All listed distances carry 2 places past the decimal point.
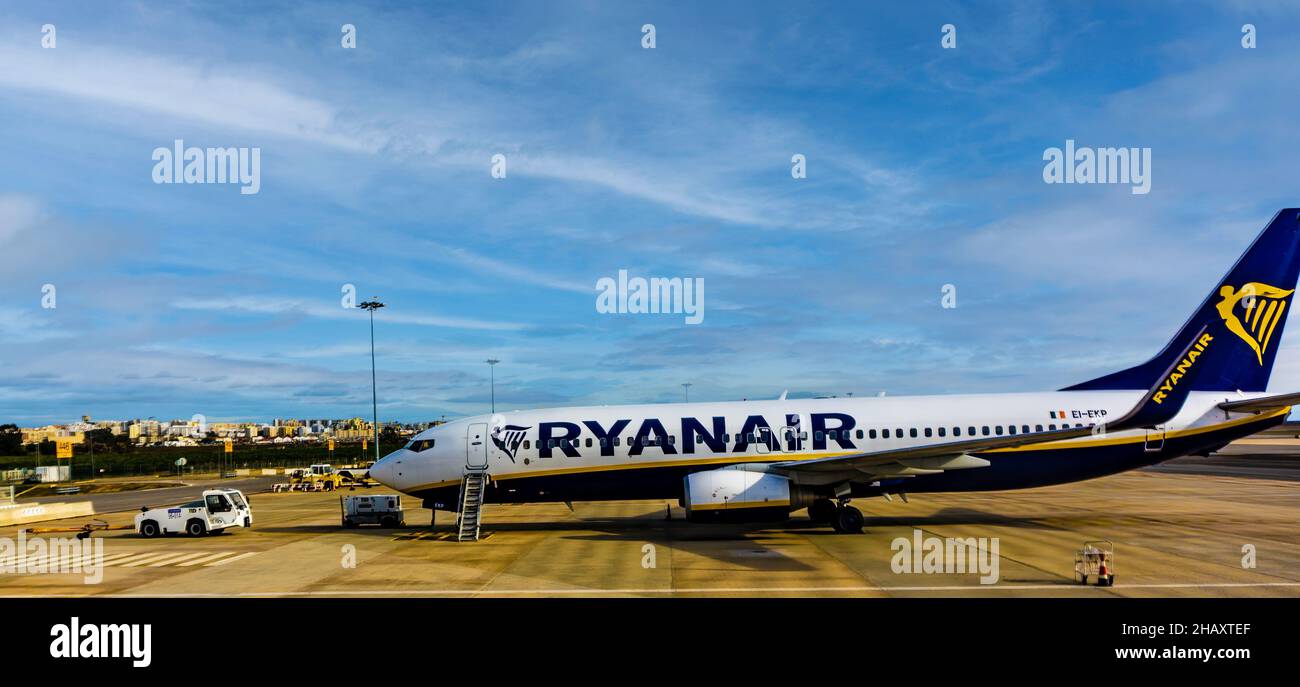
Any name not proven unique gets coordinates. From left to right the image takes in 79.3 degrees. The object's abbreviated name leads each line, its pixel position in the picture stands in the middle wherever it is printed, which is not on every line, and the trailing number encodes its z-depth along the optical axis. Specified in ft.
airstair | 89.51
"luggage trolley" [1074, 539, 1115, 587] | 56.39
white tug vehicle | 99.55
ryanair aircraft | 92.32
